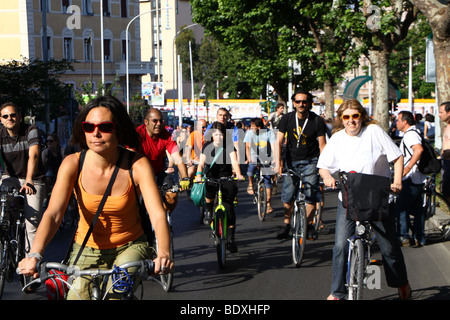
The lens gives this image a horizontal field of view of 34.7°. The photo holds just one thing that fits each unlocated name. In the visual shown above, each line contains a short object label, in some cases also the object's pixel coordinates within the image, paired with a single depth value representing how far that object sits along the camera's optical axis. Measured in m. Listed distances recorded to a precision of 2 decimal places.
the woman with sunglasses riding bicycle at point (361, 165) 6.00
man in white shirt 9.44
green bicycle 8.11
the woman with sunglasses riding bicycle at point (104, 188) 3.99
